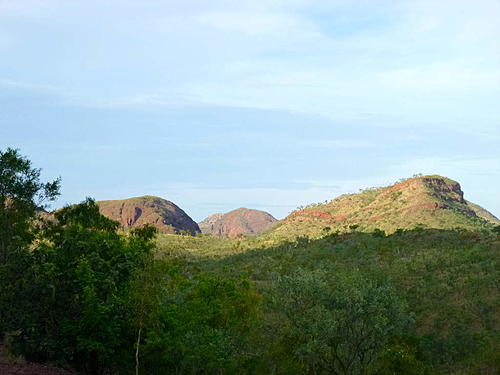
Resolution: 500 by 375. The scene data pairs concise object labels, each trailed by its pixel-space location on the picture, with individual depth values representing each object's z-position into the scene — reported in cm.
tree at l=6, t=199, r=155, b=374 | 2777
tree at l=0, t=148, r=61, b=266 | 3681
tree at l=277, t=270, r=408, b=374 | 2631
